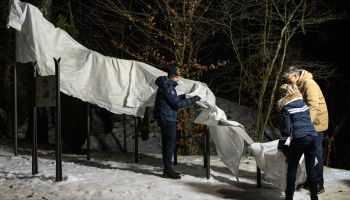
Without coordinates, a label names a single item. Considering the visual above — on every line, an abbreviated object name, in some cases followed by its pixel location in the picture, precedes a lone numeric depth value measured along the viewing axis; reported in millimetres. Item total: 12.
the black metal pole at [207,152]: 8102
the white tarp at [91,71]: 8930
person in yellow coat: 6783
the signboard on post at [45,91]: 7426
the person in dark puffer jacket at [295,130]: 6059
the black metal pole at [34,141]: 7777
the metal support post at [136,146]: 9992
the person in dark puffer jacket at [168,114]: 7980
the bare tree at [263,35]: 12430
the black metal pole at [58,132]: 7266
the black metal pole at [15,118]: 10195
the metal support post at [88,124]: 9984
